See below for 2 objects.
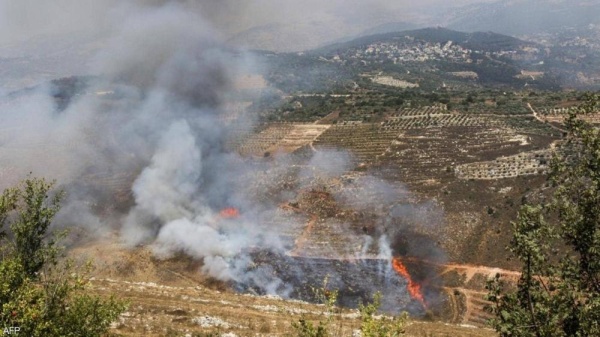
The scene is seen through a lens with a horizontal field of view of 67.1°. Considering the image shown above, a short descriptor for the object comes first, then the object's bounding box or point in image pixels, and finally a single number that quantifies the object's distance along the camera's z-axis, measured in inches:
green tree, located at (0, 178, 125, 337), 635.5
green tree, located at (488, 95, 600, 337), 614.9
